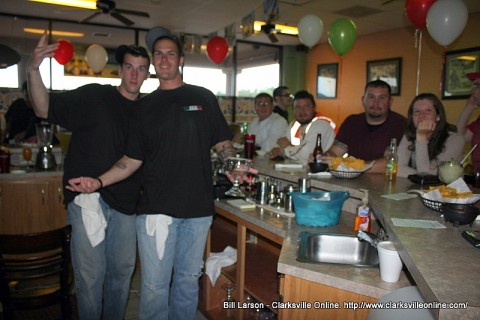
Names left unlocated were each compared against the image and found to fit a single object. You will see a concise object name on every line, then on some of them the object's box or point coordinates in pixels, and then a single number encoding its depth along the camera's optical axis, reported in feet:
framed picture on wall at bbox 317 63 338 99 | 30.12
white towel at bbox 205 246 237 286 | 9.02
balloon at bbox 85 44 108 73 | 22.94
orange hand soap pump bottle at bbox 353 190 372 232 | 6.55
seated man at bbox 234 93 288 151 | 16.17
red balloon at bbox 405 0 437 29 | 13.85
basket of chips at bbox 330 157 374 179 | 8.41
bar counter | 3.29
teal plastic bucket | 6.93
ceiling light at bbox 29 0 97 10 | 21.16
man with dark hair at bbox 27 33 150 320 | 6.82
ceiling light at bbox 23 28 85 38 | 24.93
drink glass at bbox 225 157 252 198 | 7.42
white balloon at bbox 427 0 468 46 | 12.64
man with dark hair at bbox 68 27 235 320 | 6.40
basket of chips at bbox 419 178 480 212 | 5.46
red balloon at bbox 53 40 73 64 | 21.98
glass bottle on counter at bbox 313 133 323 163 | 10.26
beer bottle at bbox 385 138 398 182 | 8.51
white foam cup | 4.86
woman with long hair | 8.30
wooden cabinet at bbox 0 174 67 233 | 11.64
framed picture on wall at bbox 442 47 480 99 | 20.58
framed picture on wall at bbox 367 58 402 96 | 24.94
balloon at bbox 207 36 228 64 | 22.67
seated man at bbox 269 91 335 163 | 12.26
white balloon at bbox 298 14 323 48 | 17.75
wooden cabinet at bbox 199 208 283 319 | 7.82
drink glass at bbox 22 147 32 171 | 12.37
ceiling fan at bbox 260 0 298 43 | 15.98
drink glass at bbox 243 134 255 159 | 12.13
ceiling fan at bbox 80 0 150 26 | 18.62
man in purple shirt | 10.81
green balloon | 16.97
